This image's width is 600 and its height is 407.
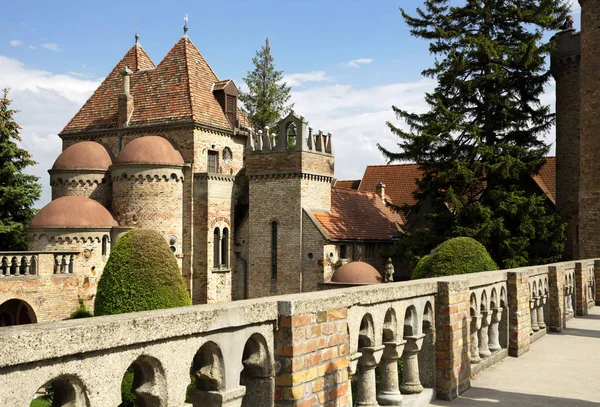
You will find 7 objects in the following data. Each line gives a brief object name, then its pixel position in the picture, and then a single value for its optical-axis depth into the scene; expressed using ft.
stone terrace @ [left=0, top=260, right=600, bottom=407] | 10.51
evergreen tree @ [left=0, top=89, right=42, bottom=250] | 122.52
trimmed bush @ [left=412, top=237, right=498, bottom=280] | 56.13
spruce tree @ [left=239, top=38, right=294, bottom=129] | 176.14
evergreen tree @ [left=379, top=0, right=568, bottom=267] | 93.71
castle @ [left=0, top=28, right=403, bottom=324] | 94.32
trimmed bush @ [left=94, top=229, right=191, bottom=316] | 59.31
